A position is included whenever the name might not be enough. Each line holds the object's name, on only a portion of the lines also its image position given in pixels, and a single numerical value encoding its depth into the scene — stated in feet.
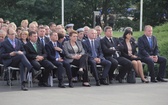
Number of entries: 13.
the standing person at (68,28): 46.54
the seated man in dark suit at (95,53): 42.84
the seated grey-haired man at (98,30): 47.75
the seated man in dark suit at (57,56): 41.01
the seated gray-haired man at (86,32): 47.17
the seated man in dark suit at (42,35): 43.49
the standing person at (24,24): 51.66
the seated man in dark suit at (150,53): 44.83
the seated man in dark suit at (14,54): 39.19
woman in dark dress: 44.42
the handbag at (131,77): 44.51
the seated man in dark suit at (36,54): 40.57
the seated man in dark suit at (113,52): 43.80
